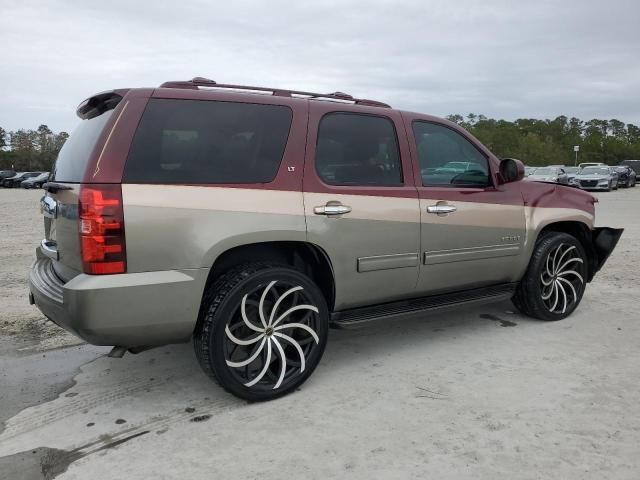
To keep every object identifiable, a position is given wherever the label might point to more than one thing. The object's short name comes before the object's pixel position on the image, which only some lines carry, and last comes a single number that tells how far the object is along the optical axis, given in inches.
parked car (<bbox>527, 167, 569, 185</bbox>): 991.4
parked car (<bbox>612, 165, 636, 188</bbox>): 1278.1
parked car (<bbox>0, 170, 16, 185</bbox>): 1684.3
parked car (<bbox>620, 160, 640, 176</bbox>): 1558.8
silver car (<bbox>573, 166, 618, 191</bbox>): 1082.7
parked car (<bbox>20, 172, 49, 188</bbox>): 1578.5
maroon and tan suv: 108.9
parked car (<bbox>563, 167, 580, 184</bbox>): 1078.9
